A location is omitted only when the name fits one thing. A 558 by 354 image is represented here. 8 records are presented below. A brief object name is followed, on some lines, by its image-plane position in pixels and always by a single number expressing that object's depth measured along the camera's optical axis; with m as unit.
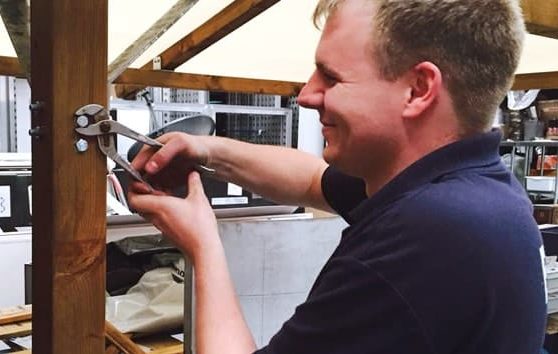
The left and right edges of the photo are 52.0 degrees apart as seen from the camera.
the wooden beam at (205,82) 2.22
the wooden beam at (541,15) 1.32
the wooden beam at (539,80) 2.40
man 0.62
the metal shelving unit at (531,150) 4.34
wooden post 0.68
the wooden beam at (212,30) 1.73
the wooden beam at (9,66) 1.84
